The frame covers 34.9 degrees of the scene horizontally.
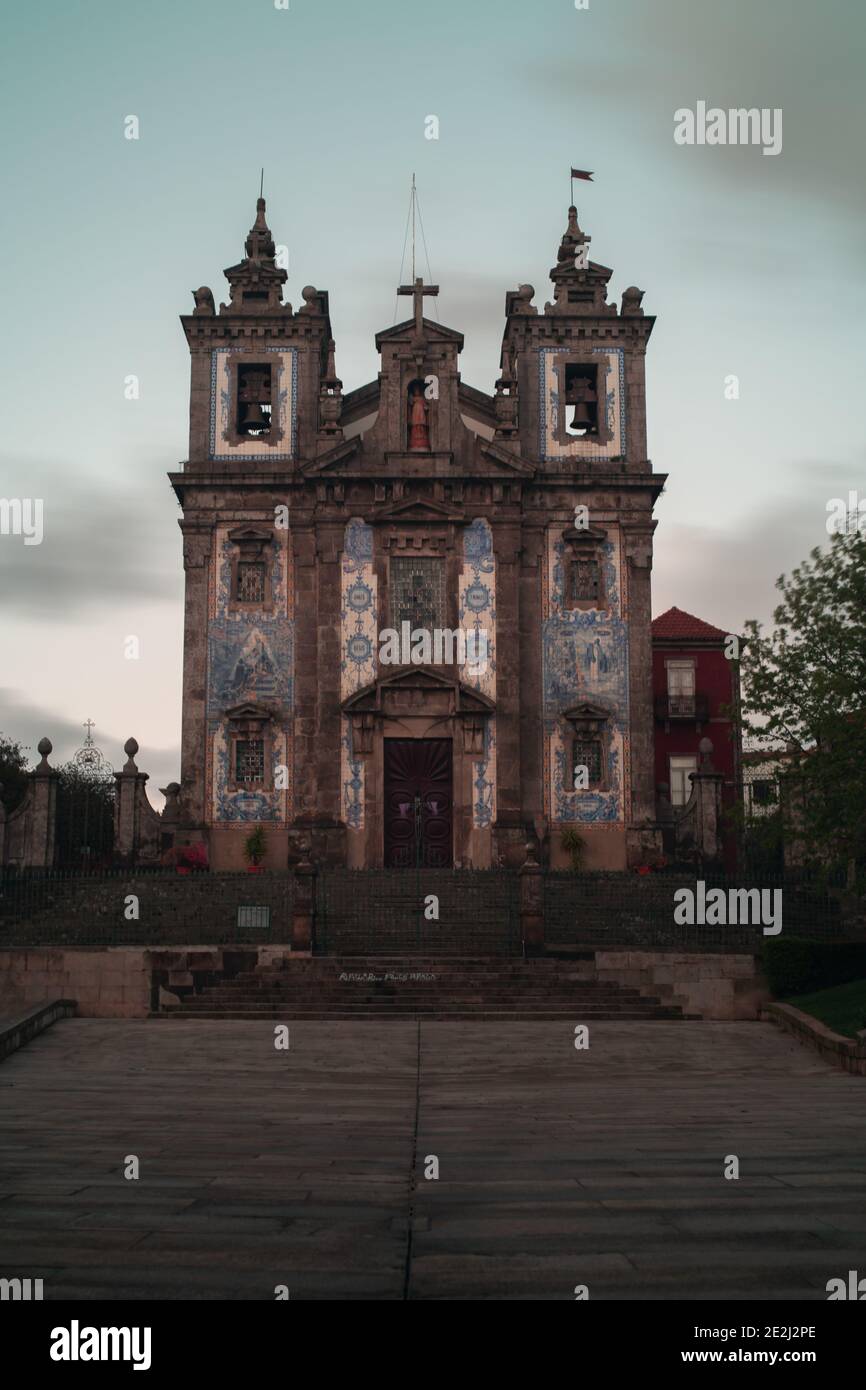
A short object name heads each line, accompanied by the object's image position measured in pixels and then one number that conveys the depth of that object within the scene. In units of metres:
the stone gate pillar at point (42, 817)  28.88
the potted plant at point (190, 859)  29.84
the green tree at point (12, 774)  53.59
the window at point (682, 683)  42.72
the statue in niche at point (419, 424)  34.44
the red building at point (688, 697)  42.03
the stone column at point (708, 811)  31.31
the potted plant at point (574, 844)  32.31
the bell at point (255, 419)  35.25
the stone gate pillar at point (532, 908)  22.73
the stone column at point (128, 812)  30.33
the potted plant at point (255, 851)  31.98
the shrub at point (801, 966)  21.14
